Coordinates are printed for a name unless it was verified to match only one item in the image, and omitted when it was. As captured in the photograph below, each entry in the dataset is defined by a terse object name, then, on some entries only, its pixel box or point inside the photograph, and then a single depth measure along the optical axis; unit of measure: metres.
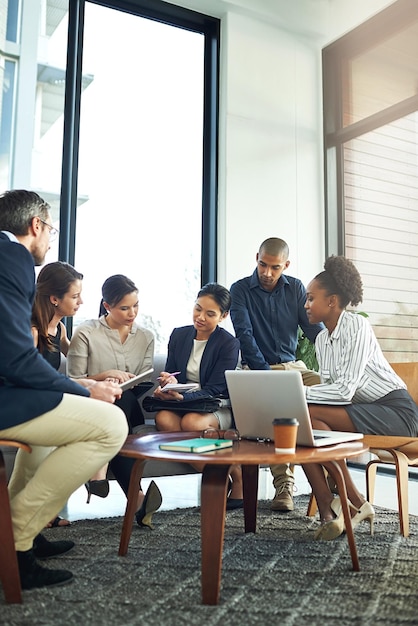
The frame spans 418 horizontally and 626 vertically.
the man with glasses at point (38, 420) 1.76
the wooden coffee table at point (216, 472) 1.67
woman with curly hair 2.65
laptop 2.01
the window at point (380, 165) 4.67
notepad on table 1.83
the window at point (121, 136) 4.41
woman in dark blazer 2.97
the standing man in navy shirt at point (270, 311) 3.53
